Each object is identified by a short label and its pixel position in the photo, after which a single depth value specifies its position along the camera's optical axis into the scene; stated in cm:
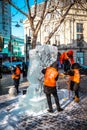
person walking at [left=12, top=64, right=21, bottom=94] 571
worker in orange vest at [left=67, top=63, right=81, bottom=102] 437
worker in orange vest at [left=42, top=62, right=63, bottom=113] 375
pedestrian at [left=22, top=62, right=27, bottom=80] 1049
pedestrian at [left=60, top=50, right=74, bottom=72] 539
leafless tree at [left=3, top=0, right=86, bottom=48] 538
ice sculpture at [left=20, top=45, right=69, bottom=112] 421
